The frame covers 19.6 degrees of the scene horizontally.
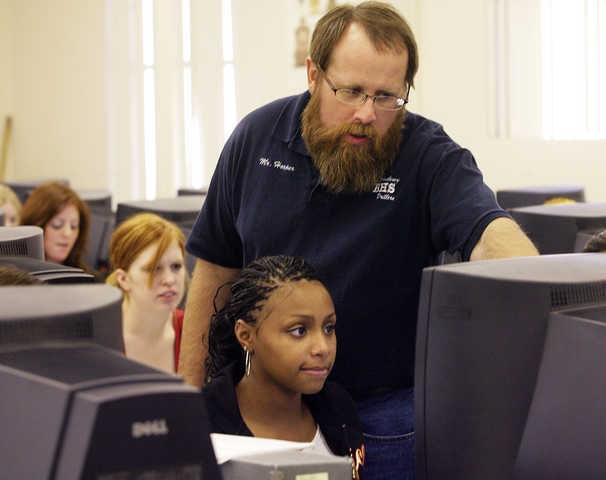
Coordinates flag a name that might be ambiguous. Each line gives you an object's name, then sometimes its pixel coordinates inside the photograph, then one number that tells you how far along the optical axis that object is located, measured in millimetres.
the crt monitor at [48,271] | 2660
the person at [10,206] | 8385
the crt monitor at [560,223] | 4230
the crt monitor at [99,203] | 9333
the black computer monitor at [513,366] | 2176
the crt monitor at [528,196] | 6439
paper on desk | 2133
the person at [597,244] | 2860
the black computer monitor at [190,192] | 8234
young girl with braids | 3128
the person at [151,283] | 5762
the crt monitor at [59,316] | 1839
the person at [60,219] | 7683
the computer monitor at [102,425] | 1567
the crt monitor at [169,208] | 6507
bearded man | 3194
